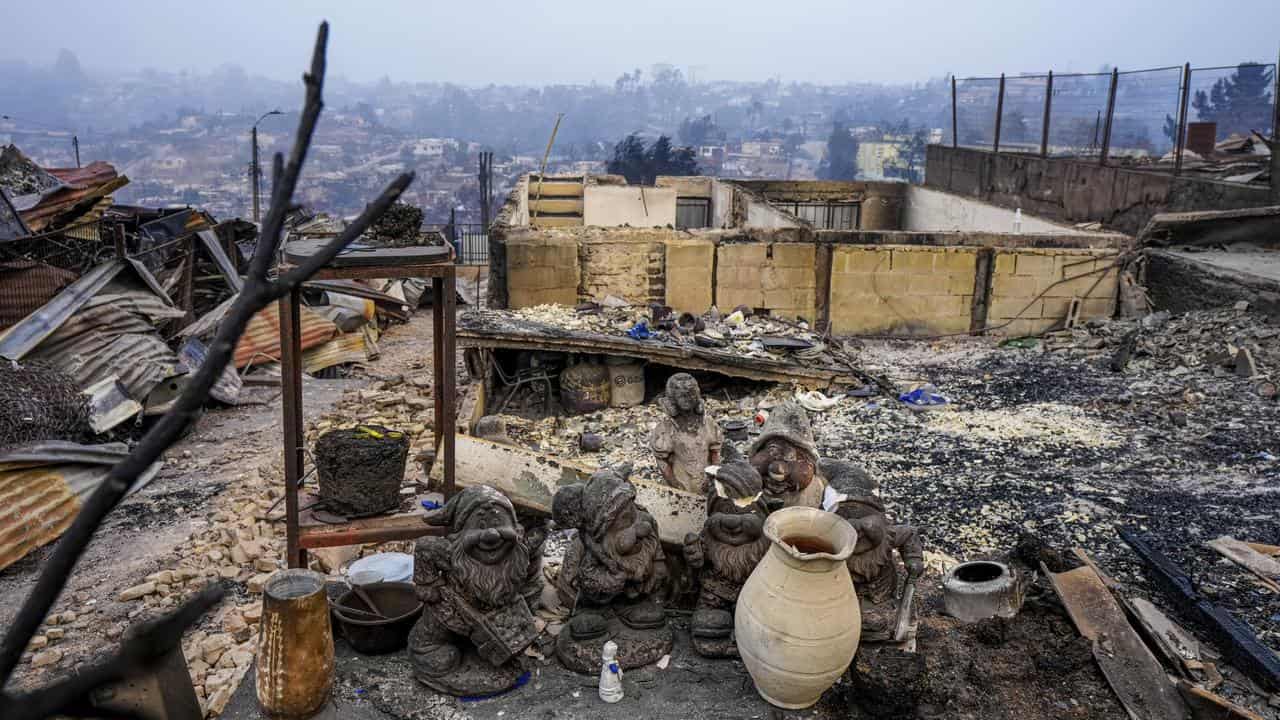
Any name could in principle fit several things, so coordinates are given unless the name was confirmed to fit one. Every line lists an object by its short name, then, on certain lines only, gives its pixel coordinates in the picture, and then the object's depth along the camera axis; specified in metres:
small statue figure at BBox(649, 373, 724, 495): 6.55
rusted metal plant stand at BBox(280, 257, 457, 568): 5.08
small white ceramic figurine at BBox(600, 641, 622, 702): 4.68
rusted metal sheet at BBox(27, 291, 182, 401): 9.70
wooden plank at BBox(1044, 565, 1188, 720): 4.67
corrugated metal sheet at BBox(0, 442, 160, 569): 6.90
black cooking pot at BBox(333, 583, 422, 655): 5.00
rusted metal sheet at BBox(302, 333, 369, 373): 12.62
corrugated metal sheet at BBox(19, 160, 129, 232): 12.99
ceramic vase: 4.28
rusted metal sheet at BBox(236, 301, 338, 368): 12.03
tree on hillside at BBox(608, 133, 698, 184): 38.22
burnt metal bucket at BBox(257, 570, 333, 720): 4.32
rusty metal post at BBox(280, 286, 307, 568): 5.11
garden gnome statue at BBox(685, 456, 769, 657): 5.04
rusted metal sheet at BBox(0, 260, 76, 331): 10.07
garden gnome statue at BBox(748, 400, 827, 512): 5.44
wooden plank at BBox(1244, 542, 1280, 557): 6.35
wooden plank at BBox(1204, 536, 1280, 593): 6.00
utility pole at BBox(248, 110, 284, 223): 20.22
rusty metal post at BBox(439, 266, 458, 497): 5.13
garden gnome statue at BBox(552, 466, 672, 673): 4.91
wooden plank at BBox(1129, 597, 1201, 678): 5.14
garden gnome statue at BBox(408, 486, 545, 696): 4.59
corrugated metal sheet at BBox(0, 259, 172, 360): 9.27
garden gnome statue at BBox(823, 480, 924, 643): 5.01
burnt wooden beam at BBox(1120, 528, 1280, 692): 5.01
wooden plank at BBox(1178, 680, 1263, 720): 4.51
